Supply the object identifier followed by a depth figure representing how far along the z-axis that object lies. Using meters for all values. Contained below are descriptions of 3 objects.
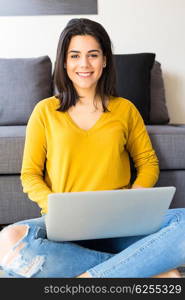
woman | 1.17
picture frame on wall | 2.58
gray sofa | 1.79
